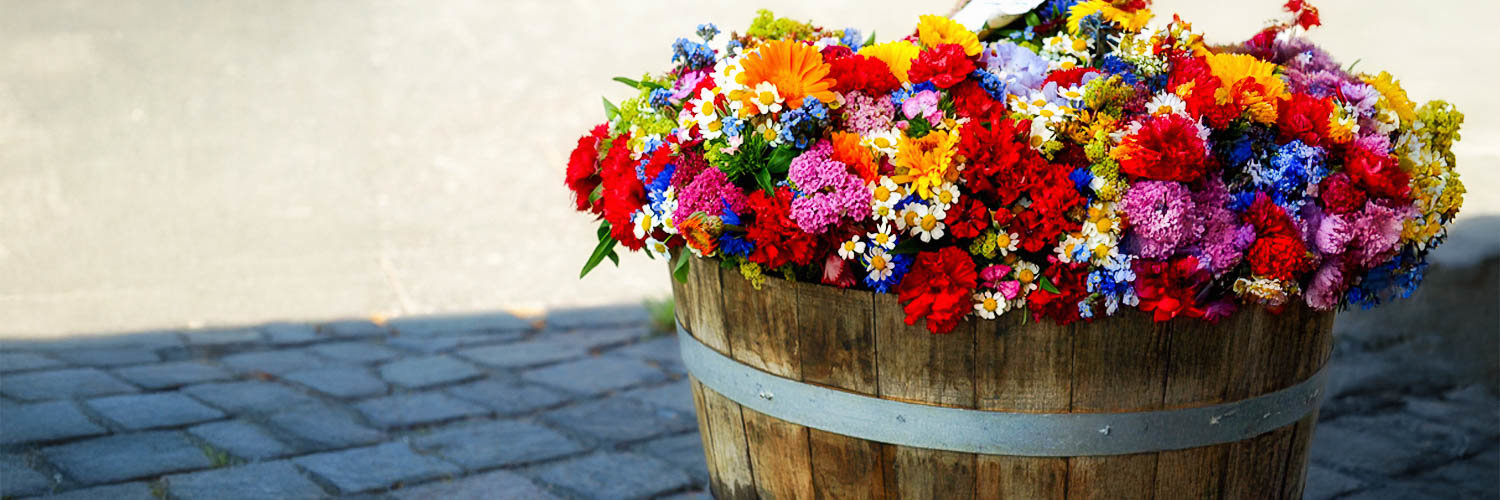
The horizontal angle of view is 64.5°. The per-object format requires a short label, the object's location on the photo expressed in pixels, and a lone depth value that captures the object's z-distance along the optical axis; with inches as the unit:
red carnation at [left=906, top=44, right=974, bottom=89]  70.0
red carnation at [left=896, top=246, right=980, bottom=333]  63.7
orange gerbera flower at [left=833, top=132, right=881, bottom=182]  65.8
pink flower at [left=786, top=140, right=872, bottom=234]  65.1
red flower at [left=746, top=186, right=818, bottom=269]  66.2
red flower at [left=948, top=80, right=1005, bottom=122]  69.1
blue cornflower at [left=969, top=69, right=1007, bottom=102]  71.8
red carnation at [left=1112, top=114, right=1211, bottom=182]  63.6
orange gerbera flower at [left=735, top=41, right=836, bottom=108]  68.1
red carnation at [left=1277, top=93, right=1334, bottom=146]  67.1
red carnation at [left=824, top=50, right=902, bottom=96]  70.6
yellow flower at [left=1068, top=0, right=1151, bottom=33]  80.5
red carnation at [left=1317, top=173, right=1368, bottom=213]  65.7
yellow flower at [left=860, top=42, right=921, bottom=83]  72.7
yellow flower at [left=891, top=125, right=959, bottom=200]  64.2
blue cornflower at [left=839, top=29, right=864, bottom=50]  87.3
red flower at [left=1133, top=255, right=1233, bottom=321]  63.4
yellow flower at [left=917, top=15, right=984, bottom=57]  74.5
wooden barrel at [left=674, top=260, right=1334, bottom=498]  65.9
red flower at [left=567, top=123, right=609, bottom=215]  82.3
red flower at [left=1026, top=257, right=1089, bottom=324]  63.6
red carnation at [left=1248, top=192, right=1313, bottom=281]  63.2
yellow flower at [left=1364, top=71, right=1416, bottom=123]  72.8
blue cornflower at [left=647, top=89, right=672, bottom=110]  78.7
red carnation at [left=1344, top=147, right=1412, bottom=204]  66.1
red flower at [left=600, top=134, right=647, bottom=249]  74.2
